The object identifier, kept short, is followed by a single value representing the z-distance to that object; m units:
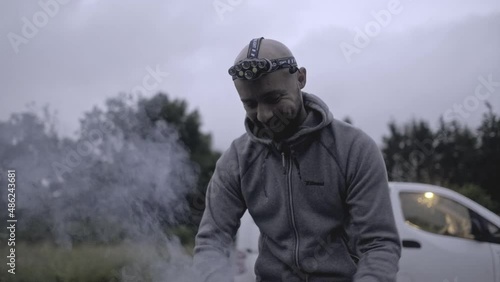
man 2.12
